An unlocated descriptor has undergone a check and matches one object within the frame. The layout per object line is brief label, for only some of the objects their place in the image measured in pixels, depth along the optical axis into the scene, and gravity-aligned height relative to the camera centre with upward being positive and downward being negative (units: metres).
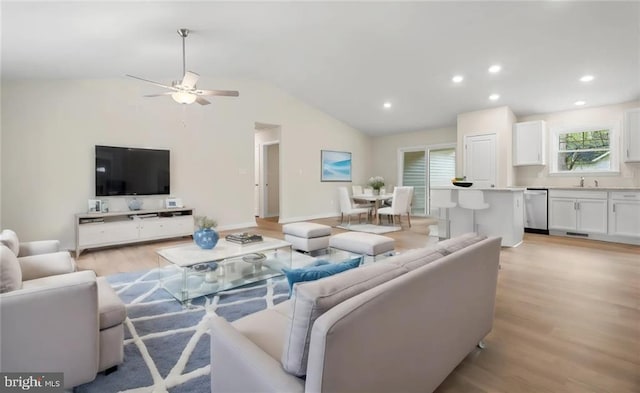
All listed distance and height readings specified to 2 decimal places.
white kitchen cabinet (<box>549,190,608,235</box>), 5.22 -0.33
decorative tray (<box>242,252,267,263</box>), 3.47 -0.73
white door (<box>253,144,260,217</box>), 8.75 +0.37
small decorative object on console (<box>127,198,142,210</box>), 5.02 -0.16
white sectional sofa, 0.88 -0.49
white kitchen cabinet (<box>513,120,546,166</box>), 6.09 +1.01
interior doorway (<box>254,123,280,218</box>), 8.64 +0.47
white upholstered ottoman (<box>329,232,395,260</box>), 3.54 -0.59
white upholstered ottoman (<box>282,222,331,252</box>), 4.16 -0.58
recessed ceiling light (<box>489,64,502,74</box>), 4.84 +1.99
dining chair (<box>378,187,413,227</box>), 6.46 -0.16
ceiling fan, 3.39 +1.20
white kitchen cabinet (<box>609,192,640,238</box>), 4.87 -0.34
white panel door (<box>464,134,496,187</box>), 6.41 +0.72
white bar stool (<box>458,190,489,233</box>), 4.66 -0.10
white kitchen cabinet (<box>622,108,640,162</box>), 5.12 +0.97
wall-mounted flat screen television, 4.79 +0.38
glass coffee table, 2.76 -0.81
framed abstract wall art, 8.20 +0.78
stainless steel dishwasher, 5.88 -0.35
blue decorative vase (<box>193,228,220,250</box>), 3.04 -0.44
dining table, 7.17 -0.10
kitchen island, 4.80 -0.37
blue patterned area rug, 1.62 -0.96
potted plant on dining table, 7.85 +0.24
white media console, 4.39 -0.50
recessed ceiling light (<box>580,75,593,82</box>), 4.81 +1.81
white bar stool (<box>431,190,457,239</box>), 5.05 -0.15
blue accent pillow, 1.50 -0.39
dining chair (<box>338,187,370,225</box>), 6.95 -0.26
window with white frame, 5.62 +0.82
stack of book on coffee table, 3.35 -0.49
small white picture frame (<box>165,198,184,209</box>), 5.36 -0.15
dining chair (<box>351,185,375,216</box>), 7.96 -0.20
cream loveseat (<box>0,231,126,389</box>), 1.31 -0.62
